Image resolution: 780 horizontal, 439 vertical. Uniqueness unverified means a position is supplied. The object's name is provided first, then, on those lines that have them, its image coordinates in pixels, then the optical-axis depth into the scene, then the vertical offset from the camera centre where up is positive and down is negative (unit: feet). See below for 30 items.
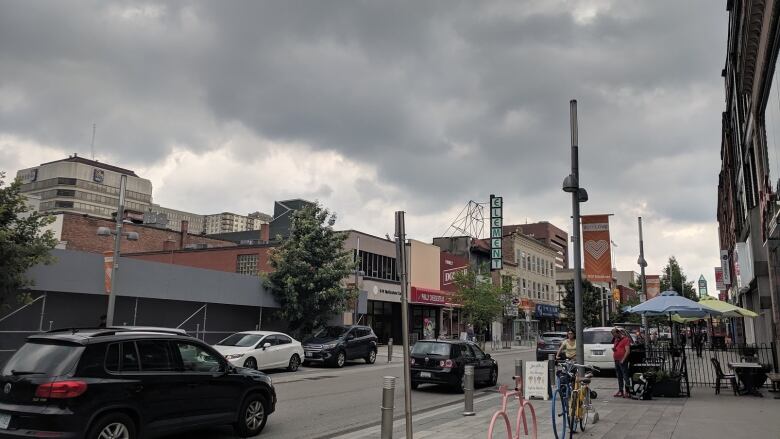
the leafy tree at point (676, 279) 215.72 +17.69
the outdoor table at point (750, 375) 49.73 -3.94
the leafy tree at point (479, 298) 132.98 +5.60
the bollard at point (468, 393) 38.19 -4.60
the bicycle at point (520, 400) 24.14 -3.40
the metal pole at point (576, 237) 39.34 +6.15
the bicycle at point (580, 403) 29.71 -4.10
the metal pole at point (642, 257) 93.09 +10.81
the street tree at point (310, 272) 92.58 +7.40
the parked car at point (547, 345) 86.74 -3.05
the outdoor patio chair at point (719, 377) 50.21 -4.15
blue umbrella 50.37 +1.75
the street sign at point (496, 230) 163.63 +26.07
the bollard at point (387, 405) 22.08 -3.22
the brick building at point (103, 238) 140.15 +20.33
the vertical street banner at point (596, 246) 42.78 +5.75
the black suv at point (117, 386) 22.18 -2.89
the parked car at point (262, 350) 61.77 -3.40
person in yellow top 50.49 -1.83
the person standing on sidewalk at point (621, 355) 46.85 -2.34
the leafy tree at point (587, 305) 213.05 +7.38
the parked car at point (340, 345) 77.41 -3.33
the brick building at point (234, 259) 125.80 +12.92
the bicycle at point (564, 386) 27.99 -2.97
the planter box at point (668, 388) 48.57 -5.00
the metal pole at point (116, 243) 60.18 +7.58
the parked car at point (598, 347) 68.08 -2.52
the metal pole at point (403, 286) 20.19 +1.25
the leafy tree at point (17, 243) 48.80 +6.05
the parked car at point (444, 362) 52.01 -3.54
